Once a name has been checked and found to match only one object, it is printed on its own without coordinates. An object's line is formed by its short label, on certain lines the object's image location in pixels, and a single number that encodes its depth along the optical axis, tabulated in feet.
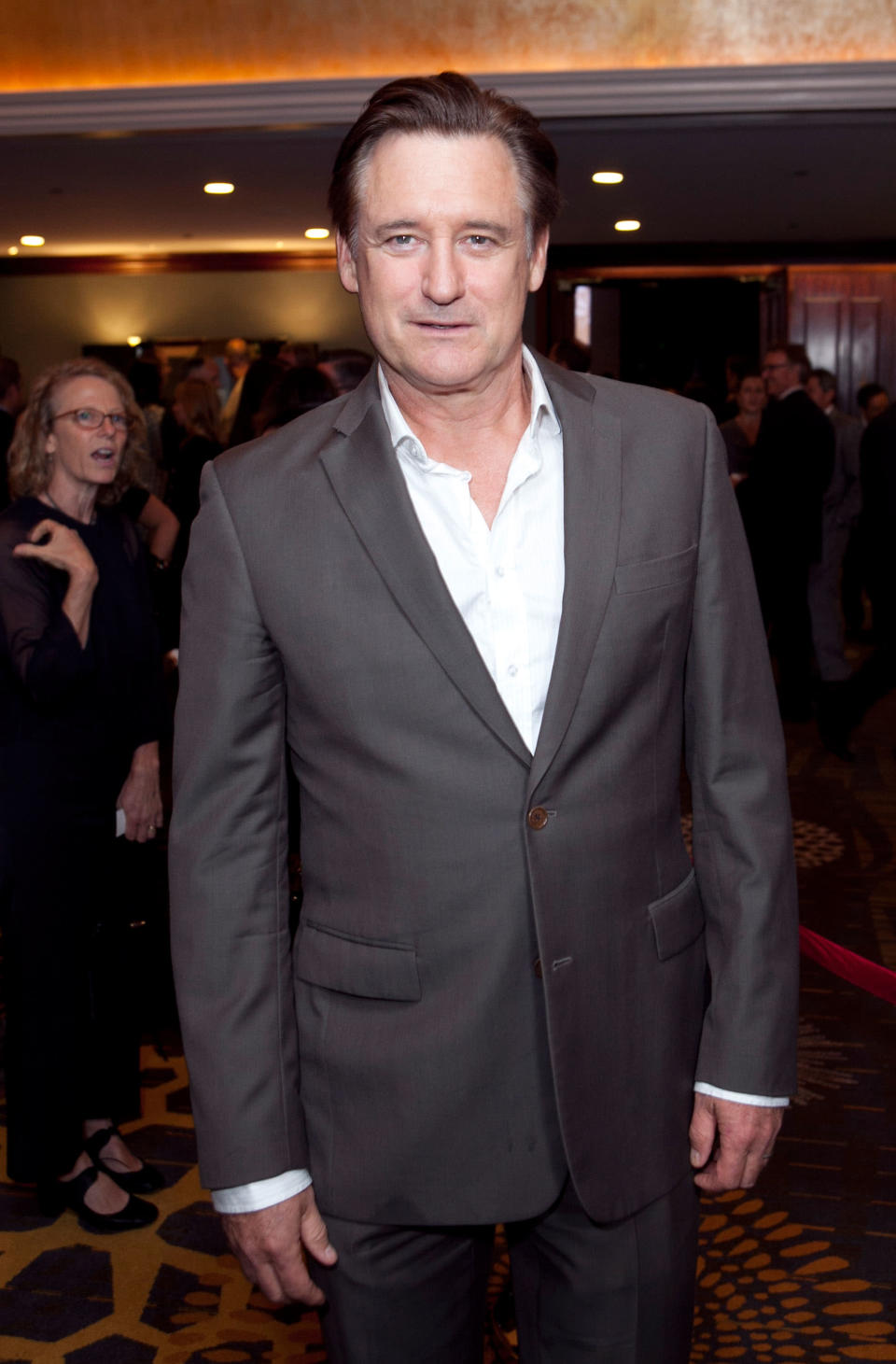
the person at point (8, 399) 20.49
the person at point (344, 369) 10.95
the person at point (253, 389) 12.69
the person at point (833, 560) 20.36
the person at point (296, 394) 10.41
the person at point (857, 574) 31.68
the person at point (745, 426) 25.32
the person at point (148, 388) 26.63
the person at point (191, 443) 16.08
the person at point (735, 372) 26.55
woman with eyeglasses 8.74
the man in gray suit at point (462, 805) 4.12
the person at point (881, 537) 18.88
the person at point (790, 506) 22.00
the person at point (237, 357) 39.19
